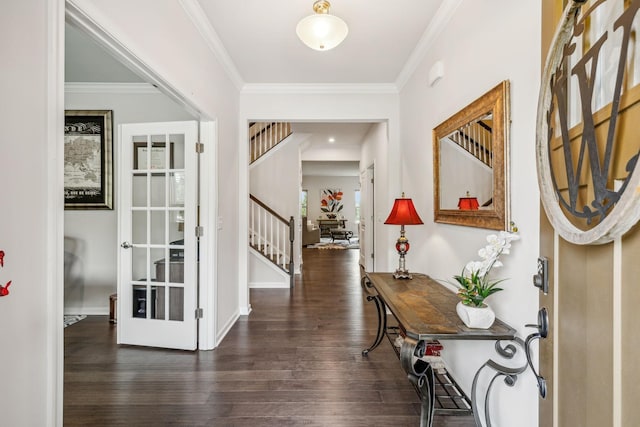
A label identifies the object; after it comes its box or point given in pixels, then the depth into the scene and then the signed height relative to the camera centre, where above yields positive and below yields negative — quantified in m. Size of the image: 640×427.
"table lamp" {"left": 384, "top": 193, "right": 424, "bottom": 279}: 2.44 -0.06
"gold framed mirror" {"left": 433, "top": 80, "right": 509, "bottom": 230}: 1.57 +0.31
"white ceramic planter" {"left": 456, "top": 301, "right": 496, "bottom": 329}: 1.46 -0.50
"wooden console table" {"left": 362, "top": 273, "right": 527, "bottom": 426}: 1.42 -0.57
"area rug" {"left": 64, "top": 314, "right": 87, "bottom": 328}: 3.27 -1.20
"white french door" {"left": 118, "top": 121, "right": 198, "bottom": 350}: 2.71 -0.21
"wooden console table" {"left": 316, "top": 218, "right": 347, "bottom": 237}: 12.60 -0.54
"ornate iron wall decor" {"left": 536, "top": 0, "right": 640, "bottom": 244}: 0.67 +0.24
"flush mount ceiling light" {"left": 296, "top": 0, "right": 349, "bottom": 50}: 1.99 +1.22
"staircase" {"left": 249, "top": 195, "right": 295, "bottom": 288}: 5.18 -0.35
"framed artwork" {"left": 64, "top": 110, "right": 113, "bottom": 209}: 3.46 +0.61
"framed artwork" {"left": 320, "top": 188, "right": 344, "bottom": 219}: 13.26 +0.44
